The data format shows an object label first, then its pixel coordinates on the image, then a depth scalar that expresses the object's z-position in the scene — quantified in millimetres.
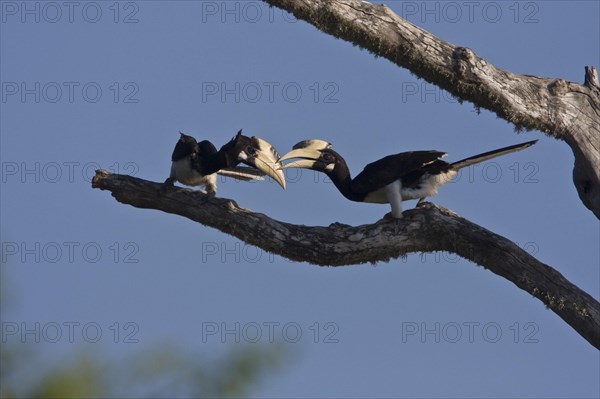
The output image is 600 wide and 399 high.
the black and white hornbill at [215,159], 18406
